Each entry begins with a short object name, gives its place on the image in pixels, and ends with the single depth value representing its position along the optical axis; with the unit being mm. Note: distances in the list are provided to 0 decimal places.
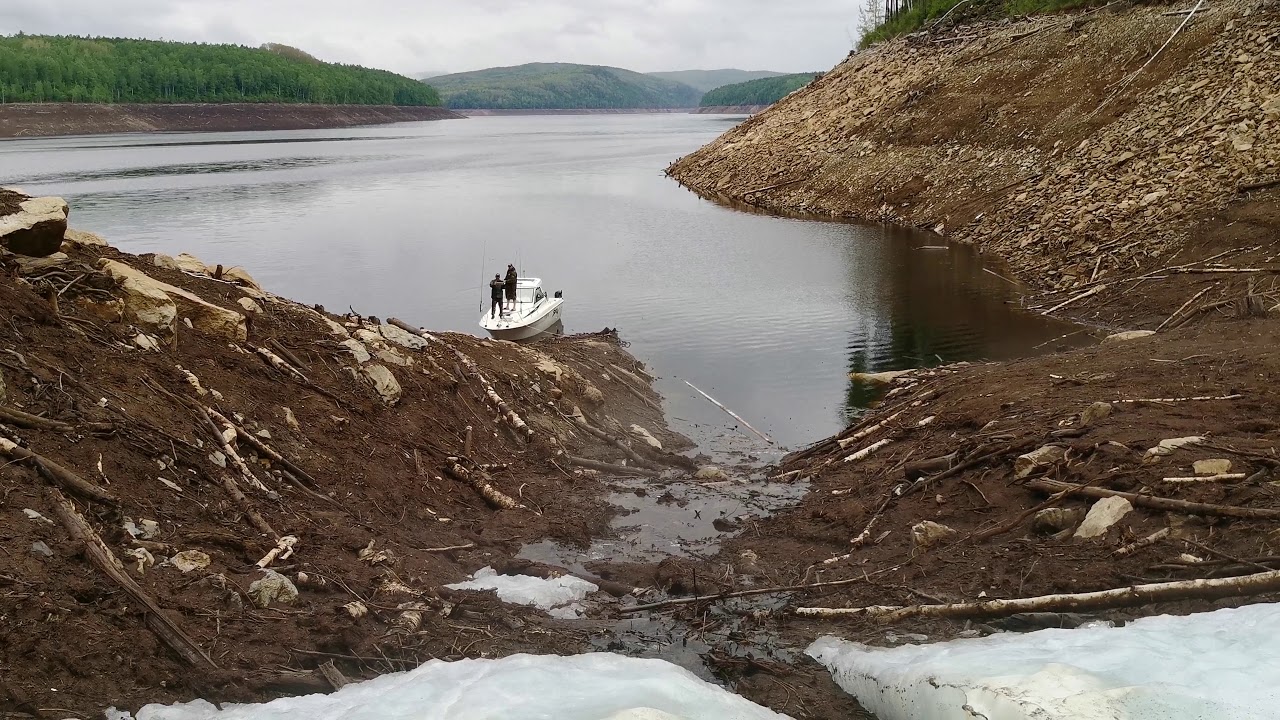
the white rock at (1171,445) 10183
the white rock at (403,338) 15580
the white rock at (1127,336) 18309
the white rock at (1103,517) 9289
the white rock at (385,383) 13818
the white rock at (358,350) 14141
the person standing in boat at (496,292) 25078
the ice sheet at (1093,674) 6168
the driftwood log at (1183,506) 8617
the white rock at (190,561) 8125
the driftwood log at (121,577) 7051
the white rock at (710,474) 15470
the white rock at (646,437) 17662
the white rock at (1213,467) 9562
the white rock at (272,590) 8159
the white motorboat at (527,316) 24891
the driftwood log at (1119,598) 7758
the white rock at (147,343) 11273
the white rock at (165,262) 14102
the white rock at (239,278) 15031
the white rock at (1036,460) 10922
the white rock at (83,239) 12812
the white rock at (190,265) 14602
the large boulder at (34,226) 11398
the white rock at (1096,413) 11836
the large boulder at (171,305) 11836
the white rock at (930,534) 10344
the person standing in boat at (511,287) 25395
